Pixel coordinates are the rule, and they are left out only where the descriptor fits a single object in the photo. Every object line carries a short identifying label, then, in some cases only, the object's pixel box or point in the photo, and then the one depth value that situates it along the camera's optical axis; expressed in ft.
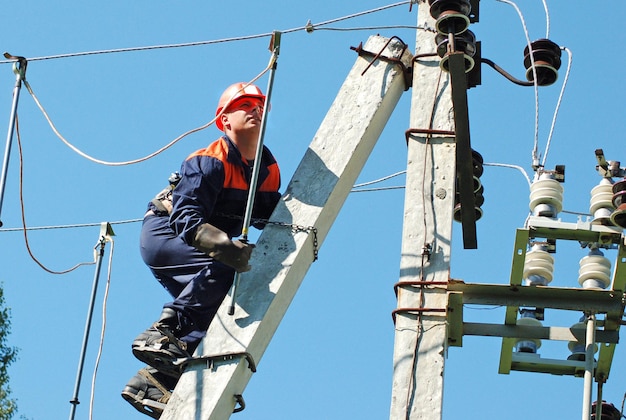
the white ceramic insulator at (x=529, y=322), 41.27
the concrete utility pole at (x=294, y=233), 33.86
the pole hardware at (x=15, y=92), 35.54
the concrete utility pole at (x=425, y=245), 35.52
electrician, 35.23
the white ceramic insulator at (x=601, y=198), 41.23
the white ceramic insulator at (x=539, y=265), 41.86
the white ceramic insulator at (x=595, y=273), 41.86
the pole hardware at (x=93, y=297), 35.06
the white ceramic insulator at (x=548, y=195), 41.34
